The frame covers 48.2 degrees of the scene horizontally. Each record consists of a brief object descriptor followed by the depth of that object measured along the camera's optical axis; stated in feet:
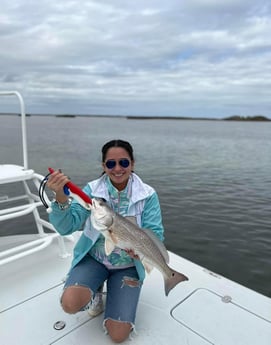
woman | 9.11
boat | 9.27
